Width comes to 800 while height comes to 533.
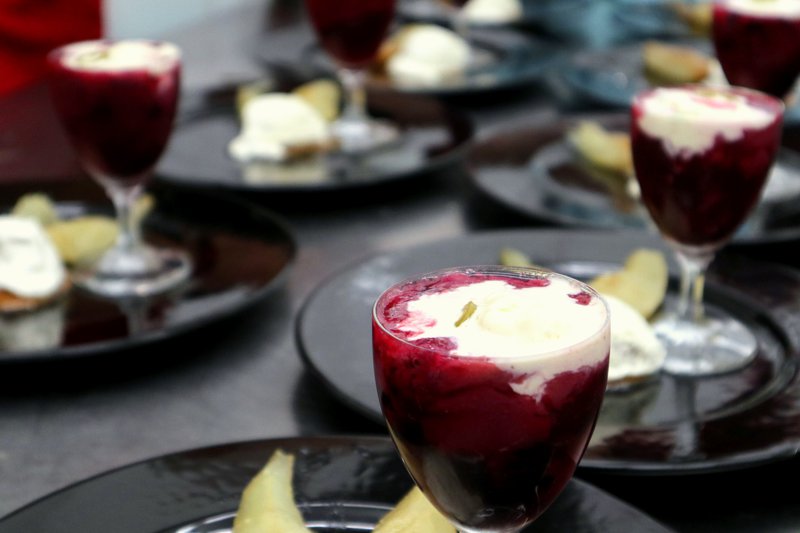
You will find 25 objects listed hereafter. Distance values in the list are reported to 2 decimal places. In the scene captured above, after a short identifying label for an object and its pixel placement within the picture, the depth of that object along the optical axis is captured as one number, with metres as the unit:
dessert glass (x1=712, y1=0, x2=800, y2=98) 1.15
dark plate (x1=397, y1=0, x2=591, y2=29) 1.67
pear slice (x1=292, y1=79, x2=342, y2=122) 1.31
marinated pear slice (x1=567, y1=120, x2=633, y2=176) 1.17
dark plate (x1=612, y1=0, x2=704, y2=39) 1.65
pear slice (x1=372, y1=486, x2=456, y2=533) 0.75
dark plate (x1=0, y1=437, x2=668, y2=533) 0.76
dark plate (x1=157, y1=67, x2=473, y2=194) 1.15
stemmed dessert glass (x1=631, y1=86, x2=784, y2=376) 0.91
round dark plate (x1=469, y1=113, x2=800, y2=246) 1.09
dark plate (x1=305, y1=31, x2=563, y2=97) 1.39
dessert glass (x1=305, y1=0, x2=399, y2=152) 1.29
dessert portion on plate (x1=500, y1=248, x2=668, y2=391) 0.89
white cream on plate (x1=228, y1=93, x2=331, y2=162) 1.22
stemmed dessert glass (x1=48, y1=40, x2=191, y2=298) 1.02
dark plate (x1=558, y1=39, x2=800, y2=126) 1.37
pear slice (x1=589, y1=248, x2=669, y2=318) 0.96
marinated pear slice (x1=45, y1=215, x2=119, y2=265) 1.04
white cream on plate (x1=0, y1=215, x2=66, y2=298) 0.97
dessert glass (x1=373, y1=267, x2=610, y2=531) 0.69
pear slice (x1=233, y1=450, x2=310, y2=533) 0.75
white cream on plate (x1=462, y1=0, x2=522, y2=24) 1.70
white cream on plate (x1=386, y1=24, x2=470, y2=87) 1.44
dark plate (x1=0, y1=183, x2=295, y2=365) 0.92
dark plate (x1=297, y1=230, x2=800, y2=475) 0.81
